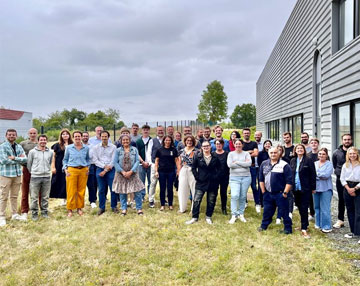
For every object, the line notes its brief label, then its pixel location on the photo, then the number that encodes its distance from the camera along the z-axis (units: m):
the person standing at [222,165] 5.54
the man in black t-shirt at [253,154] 5.84
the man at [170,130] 6.90
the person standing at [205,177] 5.36
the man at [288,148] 5.70
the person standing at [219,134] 6.29
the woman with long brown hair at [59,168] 6.26
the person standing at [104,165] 6.02
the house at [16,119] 33.59
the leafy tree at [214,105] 48.41
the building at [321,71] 6.24
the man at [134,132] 6.86
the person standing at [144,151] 6.70
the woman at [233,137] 6.20
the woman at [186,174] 5.82
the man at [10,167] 5.27
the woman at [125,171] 5.78
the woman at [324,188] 4.76
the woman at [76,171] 5.67
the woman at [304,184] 4.64
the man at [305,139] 5.91
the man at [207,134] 6.93
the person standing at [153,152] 6.37
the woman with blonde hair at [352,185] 4.37
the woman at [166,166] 6.00
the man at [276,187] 4.61
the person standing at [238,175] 5.30
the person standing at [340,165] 4.83
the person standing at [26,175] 5.75
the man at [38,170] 5.52
